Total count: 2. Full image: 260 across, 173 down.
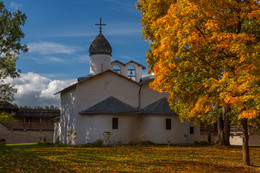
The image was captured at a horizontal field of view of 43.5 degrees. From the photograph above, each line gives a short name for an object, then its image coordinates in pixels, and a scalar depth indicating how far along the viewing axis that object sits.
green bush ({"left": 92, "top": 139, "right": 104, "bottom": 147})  25.97
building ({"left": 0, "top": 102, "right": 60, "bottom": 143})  42.47
